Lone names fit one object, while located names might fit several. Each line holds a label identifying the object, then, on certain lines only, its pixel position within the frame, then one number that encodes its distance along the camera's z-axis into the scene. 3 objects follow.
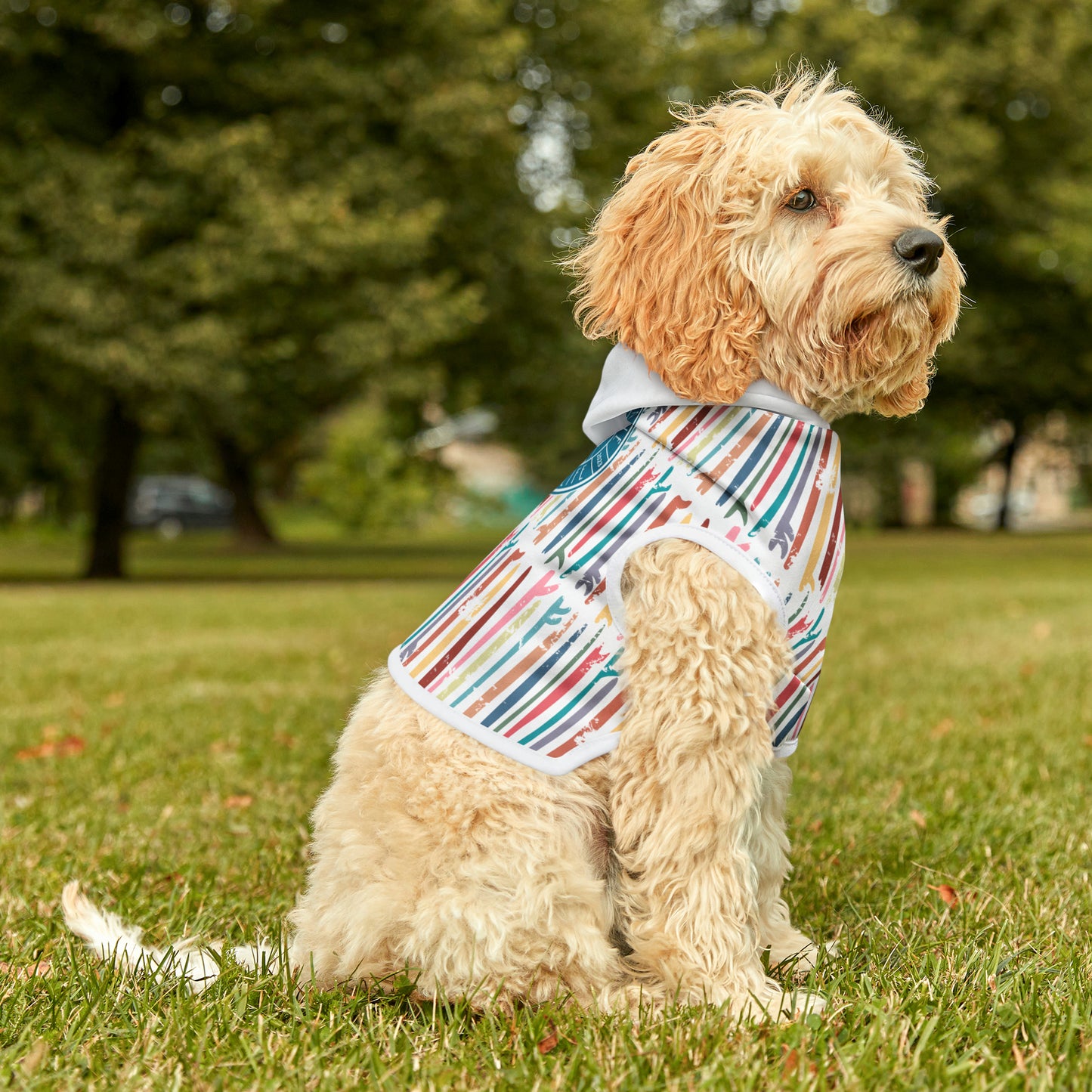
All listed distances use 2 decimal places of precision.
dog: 2.67
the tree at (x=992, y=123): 20.19
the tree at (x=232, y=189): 15.61
